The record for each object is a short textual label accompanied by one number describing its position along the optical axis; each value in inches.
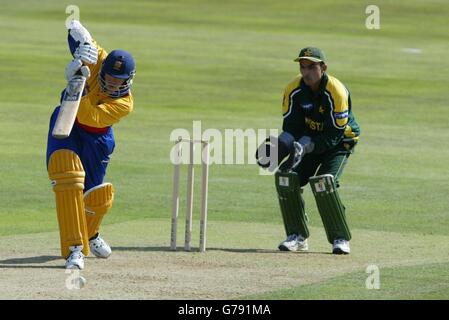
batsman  773.3
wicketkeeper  863.7
